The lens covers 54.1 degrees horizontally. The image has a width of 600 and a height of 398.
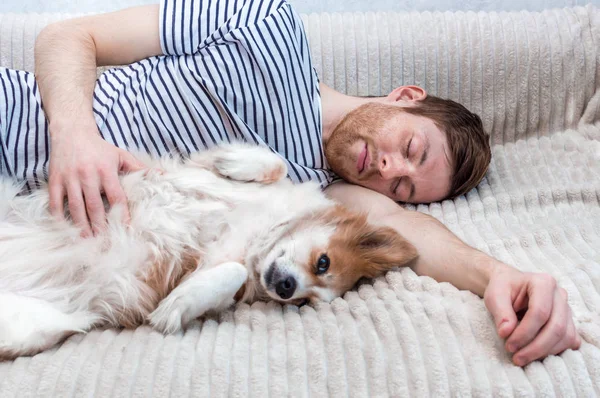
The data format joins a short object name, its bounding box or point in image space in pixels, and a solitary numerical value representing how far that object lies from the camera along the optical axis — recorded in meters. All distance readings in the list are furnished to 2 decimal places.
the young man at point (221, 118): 1.51
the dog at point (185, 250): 1.32
